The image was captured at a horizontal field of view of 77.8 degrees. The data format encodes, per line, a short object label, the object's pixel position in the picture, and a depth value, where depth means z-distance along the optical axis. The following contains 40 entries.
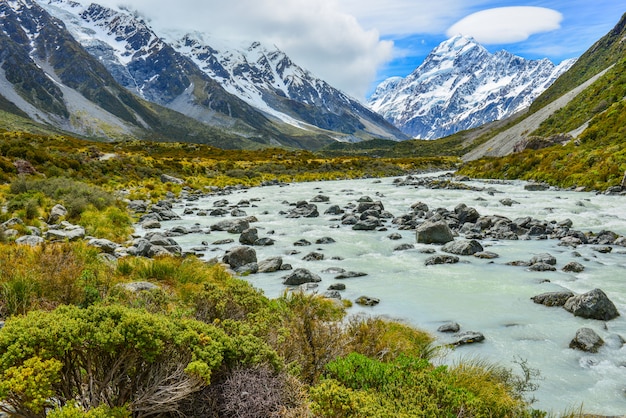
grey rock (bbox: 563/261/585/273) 12.87
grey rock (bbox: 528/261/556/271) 13.09
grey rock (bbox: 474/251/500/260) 14.96
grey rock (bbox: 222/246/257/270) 14.04
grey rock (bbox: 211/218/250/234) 20.92
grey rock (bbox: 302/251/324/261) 15.30
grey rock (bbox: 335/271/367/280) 12.88
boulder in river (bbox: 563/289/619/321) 9.00
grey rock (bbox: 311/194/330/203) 35.13
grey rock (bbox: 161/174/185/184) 46.54
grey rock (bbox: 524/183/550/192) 35.57
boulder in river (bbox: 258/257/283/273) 13.52
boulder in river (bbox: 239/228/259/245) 18.14
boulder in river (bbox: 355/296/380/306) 10.26
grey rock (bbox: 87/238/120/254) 13.08
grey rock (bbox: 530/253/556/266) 13.70
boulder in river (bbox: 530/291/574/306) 9.97
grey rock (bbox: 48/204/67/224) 17.67
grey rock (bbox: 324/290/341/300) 10.51
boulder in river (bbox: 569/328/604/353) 7.63
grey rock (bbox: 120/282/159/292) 8.01
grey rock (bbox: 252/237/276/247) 17.93
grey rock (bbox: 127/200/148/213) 26.31
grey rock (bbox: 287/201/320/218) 26.95
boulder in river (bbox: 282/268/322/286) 12.04
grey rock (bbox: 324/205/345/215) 28.19
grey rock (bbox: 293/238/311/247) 17.94
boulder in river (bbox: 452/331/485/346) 8.03
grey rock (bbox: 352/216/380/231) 21.78
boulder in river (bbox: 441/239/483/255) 15.55
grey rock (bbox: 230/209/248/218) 26.88
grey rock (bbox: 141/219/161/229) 20.95
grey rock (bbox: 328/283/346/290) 11.51
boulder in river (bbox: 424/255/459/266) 14.45
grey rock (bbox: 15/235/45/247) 11.69
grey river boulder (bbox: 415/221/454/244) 17.77
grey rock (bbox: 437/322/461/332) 8.63
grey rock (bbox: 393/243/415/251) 16.83
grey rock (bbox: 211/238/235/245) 17.97
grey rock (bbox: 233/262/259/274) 13.19
